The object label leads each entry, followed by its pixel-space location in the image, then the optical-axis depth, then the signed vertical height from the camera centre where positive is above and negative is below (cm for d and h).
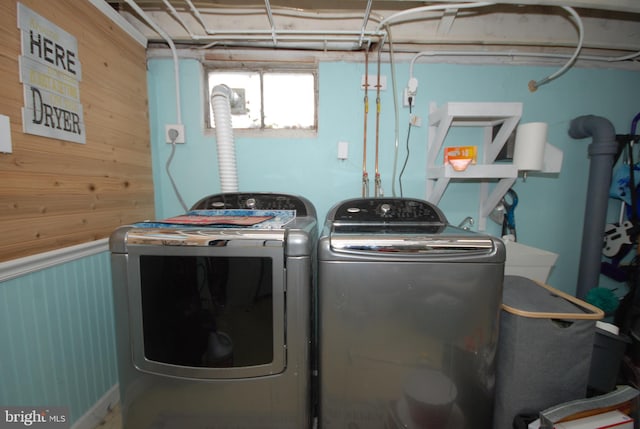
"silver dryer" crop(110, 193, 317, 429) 83 -48
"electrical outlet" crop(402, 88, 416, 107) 160 +60
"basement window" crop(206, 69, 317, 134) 168 +63
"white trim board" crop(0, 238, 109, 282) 88 -30
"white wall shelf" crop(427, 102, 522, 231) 134 +29
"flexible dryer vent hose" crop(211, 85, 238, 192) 143 +30
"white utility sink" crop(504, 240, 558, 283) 138 -41
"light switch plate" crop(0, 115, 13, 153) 86 +18
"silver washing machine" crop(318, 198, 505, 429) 85 -49
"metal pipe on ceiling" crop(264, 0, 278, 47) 123 +91
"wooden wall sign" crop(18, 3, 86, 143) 93 +44
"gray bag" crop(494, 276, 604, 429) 97 -66
